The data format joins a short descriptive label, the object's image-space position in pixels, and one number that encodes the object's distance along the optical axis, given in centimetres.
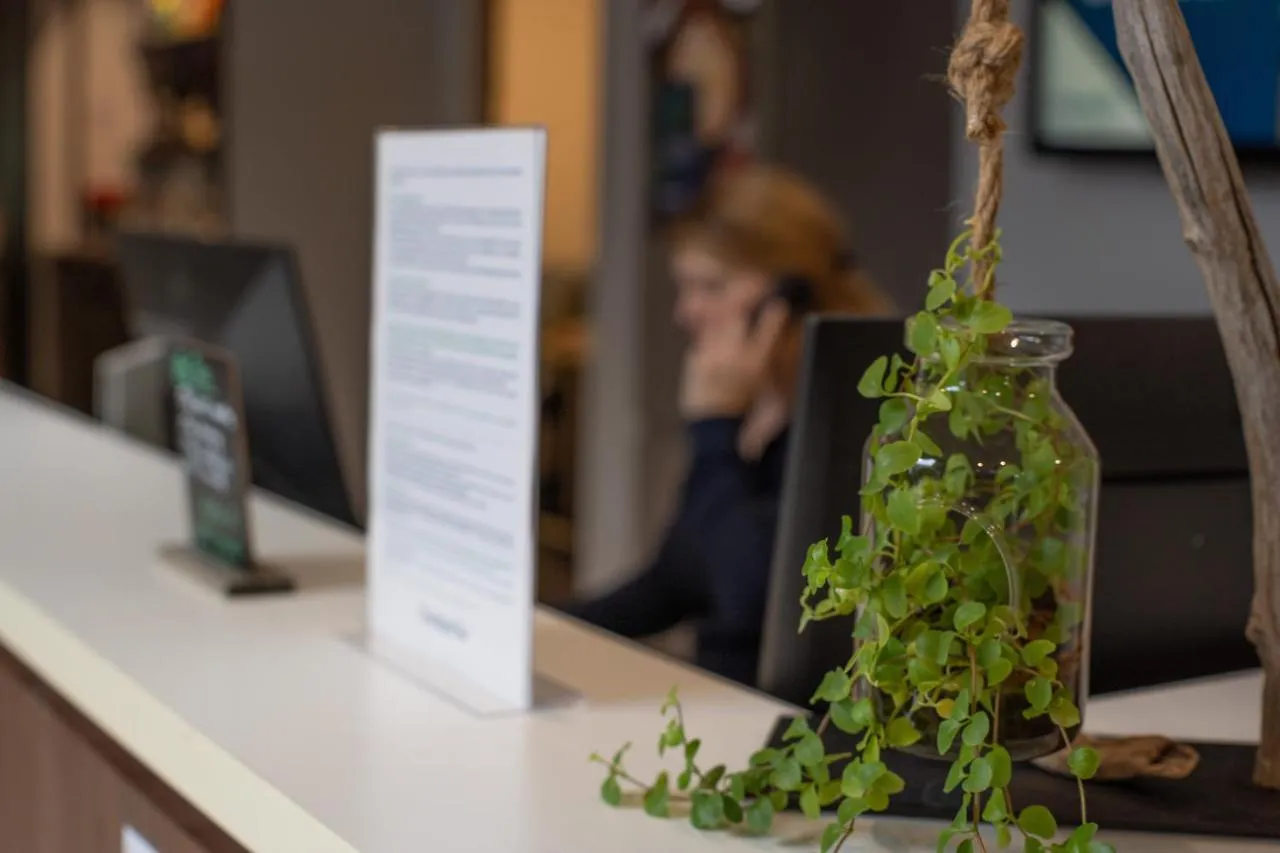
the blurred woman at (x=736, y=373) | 286
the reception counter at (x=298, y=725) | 158
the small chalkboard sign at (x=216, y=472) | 199
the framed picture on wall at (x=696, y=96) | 484
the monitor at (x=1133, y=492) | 177
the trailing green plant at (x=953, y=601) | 150
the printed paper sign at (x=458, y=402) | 174
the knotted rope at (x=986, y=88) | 155
